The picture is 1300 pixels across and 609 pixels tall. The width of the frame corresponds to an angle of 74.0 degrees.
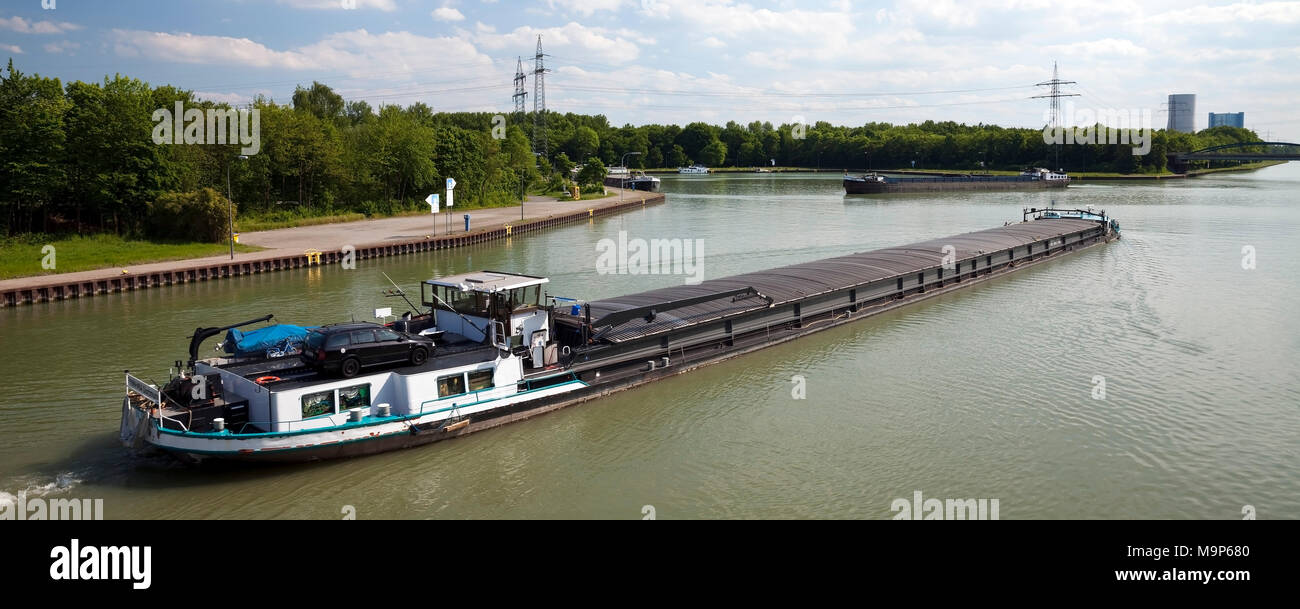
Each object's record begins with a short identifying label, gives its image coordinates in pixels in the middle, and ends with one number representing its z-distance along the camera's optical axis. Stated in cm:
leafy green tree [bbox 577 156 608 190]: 10119
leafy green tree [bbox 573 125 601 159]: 17538
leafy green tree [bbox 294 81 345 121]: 11112
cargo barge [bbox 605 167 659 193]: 11312
